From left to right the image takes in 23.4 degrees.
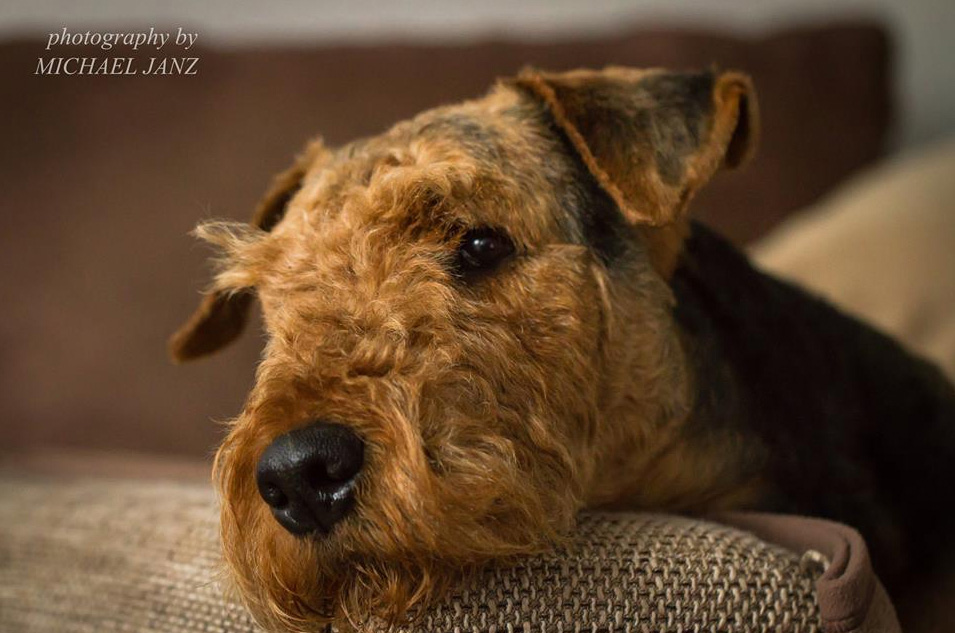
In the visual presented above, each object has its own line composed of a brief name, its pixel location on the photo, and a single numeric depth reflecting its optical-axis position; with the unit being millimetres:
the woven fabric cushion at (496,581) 826
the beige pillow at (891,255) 1245
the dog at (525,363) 825
